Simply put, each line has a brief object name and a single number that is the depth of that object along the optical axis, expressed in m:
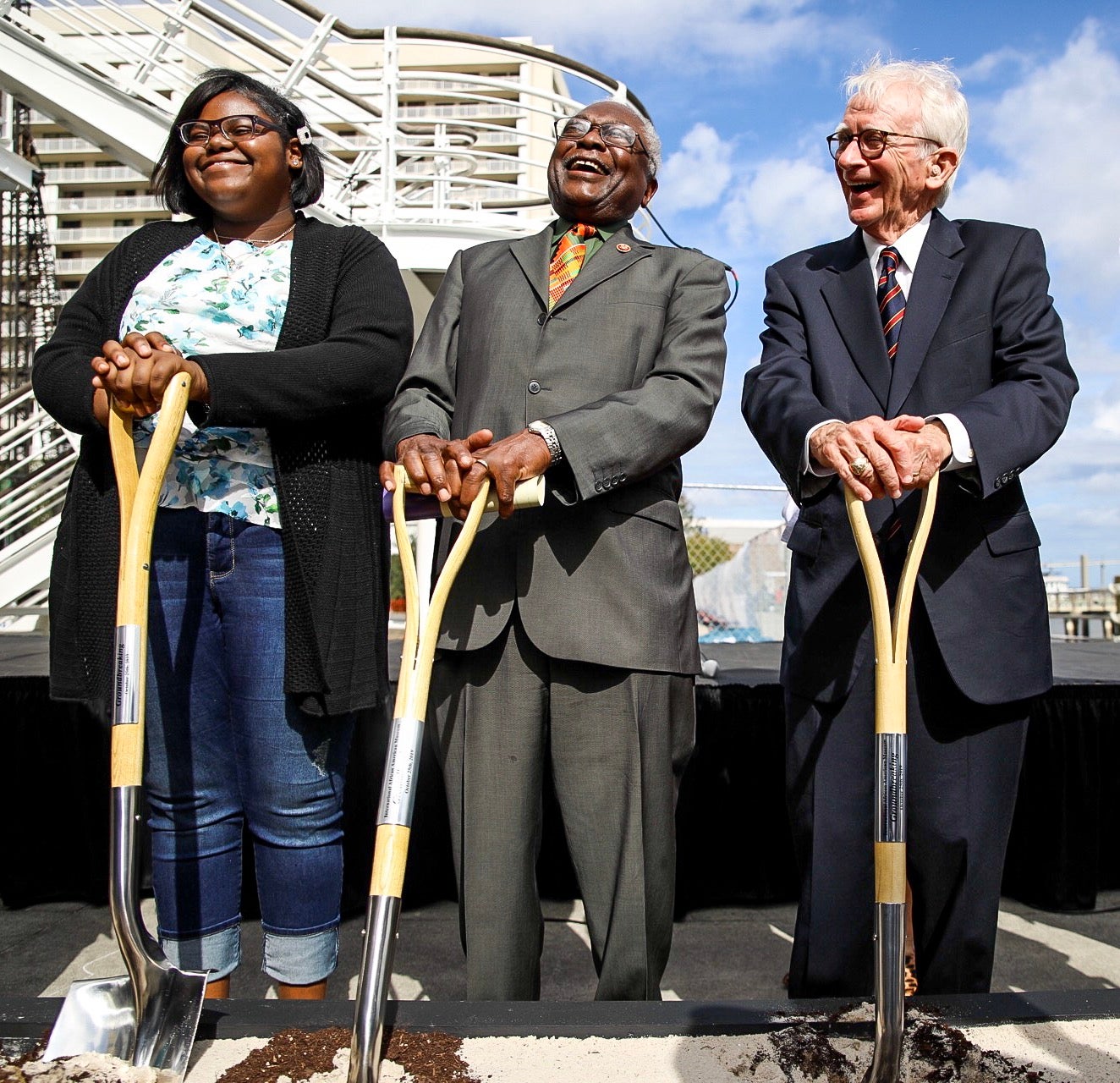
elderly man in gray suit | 1.77
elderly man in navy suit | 1.74
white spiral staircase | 6.80
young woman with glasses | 1.78
